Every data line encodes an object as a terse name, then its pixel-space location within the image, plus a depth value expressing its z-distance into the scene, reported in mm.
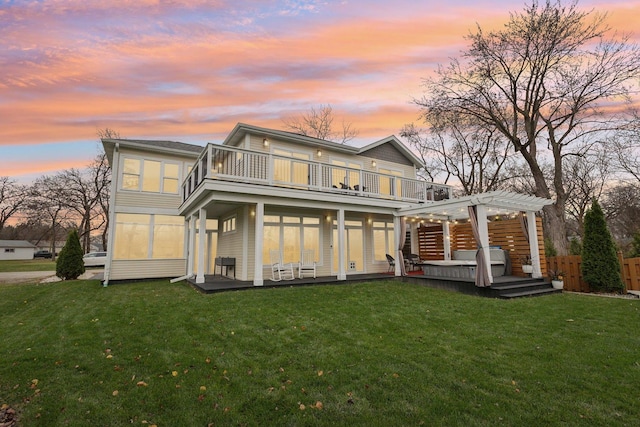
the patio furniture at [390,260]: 12695
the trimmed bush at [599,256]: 9281
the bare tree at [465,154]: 22872
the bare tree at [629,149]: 17102
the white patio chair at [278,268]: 10508
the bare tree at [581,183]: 25609
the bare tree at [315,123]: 25594
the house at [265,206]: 9523
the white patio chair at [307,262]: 11291
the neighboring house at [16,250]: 44875
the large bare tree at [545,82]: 14172
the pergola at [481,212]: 8570
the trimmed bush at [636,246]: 11016
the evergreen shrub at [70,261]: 14008
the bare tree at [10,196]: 36312
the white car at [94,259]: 24594
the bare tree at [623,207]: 25359
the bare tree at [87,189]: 30188
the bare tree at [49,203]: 31062
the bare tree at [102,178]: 29875
